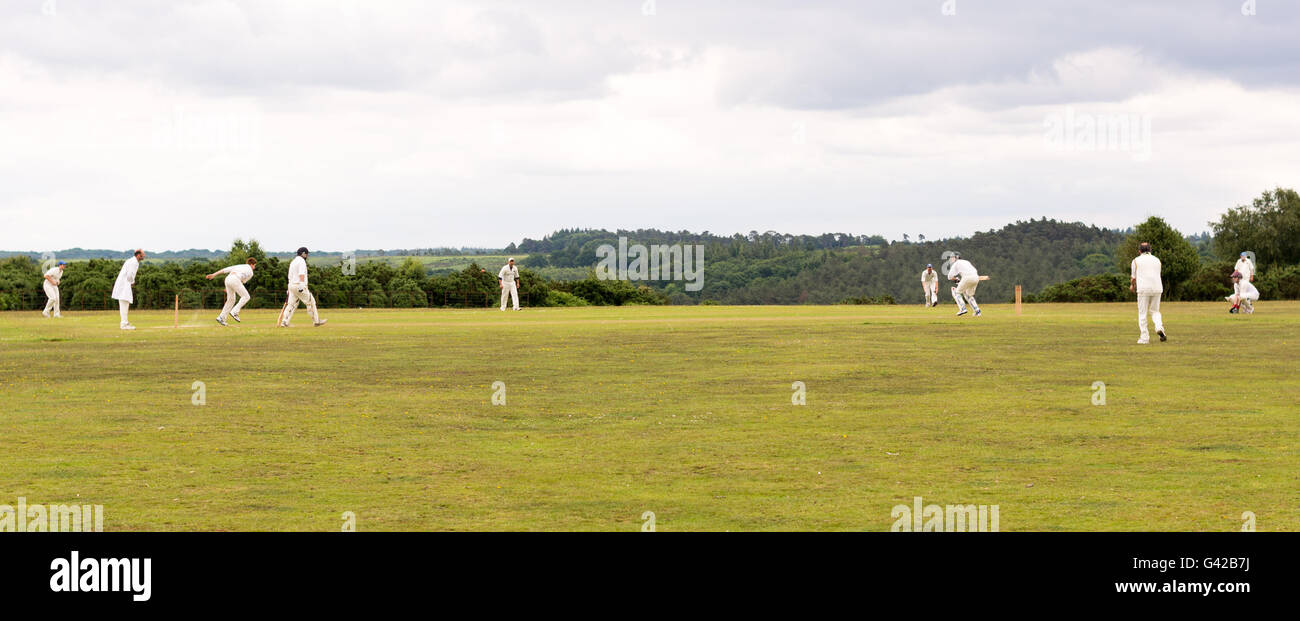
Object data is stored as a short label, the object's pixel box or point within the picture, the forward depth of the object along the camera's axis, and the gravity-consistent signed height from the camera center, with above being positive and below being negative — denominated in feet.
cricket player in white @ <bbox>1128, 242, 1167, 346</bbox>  91.86 +0.31
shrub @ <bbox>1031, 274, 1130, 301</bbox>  230.68 -0.10
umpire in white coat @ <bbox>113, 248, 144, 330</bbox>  117.39 +0.49
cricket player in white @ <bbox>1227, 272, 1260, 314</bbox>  140.26 -0.52
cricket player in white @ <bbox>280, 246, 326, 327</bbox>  115.75 +0.27
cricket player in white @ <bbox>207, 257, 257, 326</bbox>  120.57 +1.03
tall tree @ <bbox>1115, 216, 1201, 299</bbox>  278.46 +8.54
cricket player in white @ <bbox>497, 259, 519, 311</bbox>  163.37 +1.46
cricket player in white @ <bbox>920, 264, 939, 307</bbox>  160.66 +0.84
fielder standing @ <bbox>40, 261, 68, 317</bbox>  146.61 +0.96
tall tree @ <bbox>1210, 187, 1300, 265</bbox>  349.41 +16.04
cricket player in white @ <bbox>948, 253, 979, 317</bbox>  131.23 +1.39
